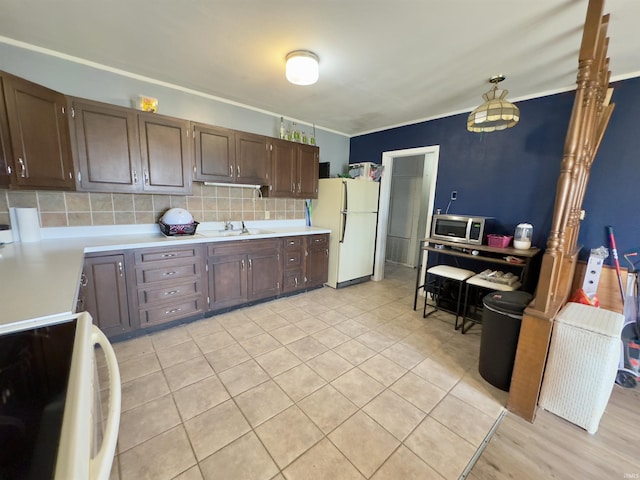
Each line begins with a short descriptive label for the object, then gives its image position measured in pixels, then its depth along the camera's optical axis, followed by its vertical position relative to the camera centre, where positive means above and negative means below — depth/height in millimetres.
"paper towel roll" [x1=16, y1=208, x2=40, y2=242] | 2086 -284
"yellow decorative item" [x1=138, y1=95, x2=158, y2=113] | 2473 +849
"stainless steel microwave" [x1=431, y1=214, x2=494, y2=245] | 2785 -272
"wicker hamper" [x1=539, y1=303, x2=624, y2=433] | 1510 -948
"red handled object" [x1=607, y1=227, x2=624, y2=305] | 2207 -391
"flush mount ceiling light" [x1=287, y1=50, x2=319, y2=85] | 2006 +1025
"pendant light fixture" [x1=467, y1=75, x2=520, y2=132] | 1997 +717
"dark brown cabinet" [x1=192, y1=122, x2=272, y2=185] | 2771 +456
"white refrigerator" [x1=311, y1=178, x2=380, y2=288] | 3709 -321
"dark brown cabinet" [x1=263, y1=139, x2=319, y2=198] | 3340 +375
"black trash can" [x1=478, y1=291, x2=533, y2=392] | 1883 -966
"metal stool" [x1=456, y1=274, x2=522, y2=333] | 2529 -787
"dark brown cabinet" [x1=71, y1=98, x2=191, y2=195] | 2189 +389
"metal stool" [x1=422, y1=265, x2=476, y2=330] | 2795 -777
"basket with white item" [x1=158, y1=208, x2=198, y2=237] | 2672 -299
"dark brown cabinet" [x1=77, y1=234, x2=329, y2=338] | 2232 -868
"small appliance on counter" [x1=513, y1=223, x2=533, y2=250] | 2568 -303
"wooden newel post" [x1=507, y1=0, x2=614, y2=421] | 1397 -152
